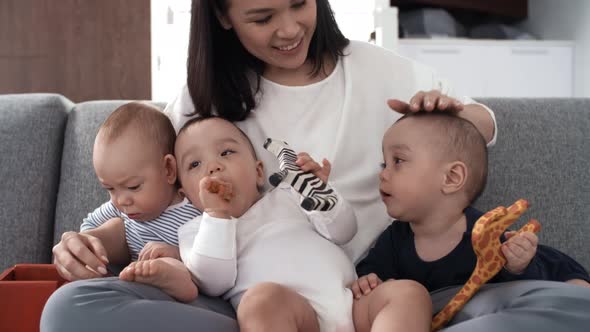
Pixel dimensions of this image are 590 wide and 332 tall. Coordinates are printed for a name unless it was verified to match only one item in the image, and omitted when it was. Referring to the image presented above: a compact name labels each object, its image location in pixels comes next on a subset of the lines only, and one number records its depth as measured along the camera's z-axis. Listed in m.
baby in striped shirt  1.41
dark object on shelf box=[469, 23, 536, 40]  3.96
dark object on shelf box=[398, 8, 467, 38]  3.76
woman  1.53
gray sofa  1.79
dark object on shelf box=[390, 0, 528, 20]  3.86
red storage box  1.28
